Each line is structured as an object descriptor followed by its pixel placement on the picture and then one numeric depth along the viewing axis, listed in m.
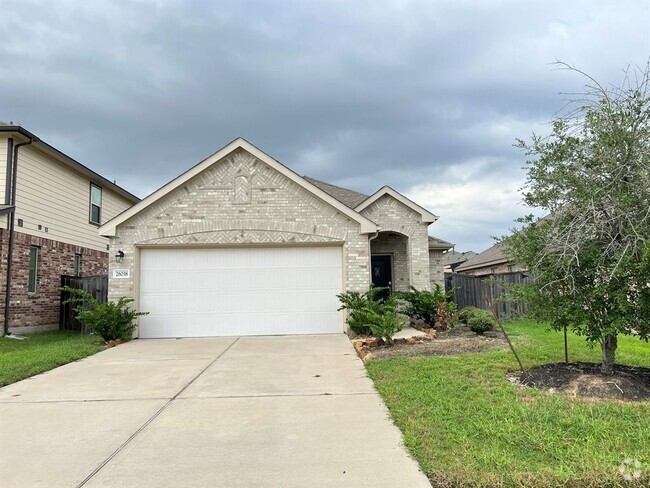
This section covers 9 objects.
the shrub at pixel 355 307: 10.87
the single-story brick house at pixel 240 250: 12.17
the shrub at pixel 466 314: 12.13
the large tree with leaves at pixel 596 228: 5.40
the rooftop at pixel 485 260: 26.61
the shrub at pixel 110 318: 10.93
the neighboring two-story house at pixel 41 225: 12.91
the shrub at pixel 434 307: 12.71
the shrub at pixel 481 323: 11.20
